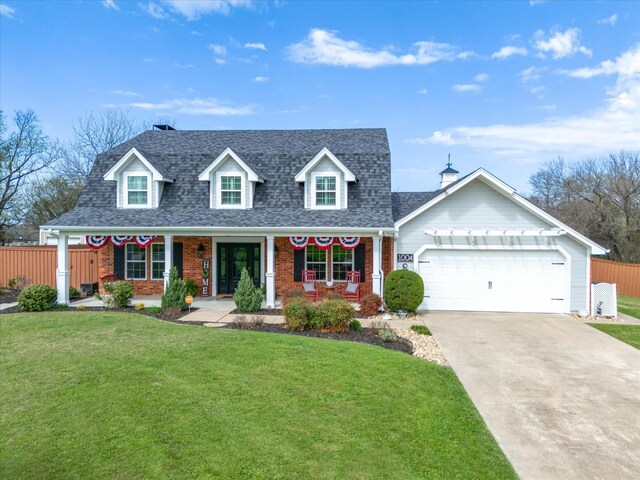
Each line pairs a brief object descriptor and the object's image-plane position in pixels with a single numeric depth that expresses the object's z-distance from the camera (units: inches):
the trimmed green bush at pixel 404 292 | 525.3
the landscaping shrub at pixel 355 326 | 433.4
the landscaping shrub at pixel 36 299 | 520.1
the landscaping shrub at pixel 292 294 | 534.4
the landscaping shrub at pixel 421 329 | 444.5
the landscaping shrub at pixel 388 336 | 390.3
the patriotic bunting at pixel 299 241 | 560.7
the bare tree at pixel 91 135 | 1316.4
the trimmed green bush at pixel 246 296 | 526.0
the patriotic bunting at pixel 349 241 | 557.0
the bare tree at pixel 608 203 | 1304.1
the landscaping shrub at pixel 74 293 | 616.9
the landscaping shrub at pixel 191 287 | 621.5
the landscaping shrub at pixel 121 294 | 548.1
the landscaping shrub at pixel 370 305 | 525.3
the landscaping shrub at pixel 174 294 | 518.0
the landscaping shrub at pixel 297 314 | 426.9
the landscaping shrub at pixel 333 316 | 421.7
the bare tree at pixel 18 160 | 1167.0
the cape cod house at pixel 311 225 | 560.1
